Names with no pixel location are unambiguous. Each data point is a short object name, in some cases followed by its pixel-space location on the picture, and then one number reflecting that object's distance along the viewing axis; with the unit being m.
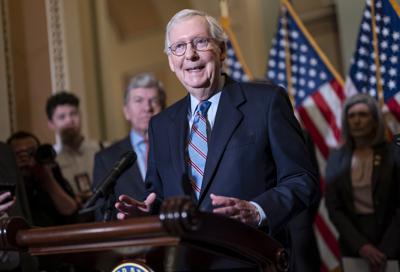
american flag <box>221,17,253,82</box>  5.45
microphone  2.47
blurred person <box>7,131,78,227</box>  3.74
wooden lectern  1.38
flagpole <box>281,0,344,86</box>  4.92
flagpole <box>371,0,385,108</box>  3.90
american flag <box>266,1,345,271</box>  4.83
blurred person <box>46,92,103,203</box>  4.40
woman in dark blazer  3.58
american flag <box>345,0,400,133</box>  3.45
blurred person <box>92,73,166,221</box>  3.48
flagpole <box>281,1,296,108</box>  5.15
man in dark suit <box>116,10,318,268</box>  1.93
